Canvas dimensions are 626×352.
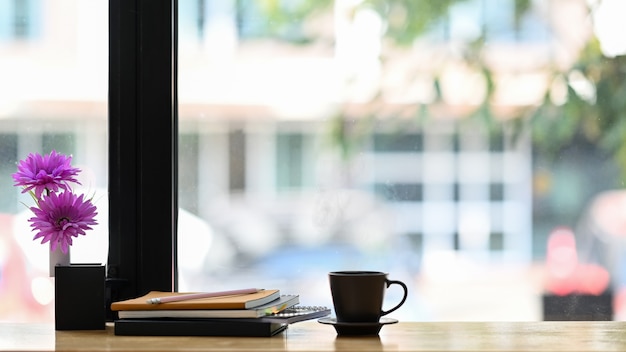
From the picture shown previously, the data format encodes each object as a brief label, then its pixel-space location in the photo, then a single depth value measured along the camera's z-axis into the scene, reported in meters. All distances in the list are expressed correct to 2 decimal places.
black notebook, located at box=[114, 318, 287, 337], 2.03
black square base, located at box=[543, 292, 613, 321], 2.29
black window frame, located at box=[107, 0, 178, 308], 2.27
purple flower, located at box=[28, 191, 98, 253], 2.11
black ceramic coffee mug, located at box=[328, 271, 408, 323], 2.05
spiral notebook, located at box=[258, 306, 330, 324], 2.04
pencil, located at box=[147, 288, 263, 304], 2.05
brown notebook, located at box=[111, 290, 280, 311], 2.04
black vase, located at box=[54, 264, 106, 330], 2.10
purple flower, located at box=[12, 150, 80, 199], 2.13
